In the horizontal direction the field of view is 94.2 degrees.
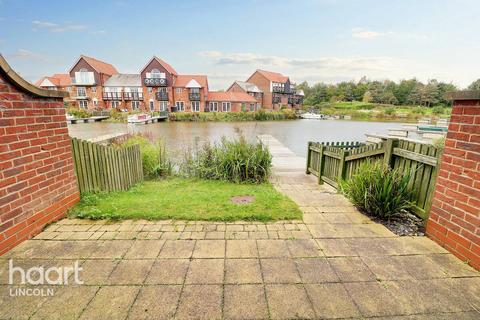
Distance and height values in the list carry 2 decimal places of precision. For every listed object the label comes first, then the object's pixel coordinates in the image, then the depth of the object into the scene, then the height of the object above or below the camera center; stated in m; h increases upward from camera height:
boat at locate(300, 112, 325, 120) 44.09 -0.86
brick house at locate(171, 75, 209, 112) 38.59 +2.98
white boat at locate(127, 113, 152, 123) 27.71 -1.12
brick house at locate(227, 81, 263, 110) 46.19 +4.51
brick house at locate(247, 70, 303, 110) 49.31 +5.44
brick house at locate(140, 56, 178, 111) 37.53 +4.48
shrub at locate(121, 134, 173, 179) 5.72 -1.30
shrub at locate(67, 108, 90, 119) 33.31 -0.56
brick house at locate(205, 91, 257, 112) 41.06 +1.55
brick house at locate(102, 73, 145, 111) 39.25 +2.89
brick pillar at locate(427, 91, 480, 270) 2.02 -0.70
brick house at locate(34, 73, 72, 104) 39.81 +4.92
